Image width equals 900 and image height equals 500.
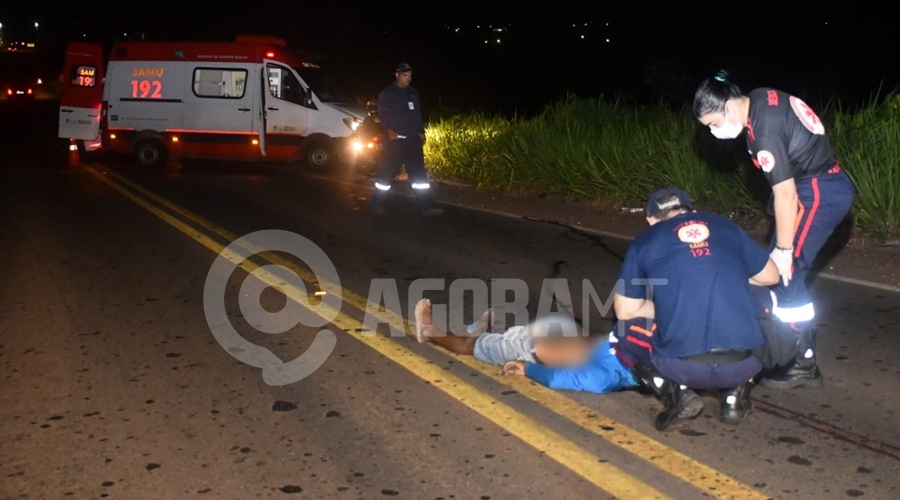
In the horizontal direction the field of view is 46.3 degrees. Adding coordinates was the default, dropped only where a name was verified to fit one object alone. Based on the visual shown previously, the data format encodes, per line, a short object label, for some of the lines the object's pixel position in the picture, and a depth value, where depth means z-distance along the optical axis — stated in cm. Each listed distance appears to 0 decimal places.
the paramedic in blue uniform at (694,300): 489
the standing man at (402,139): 1270
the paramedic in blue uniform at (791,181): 534
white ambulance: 1998
